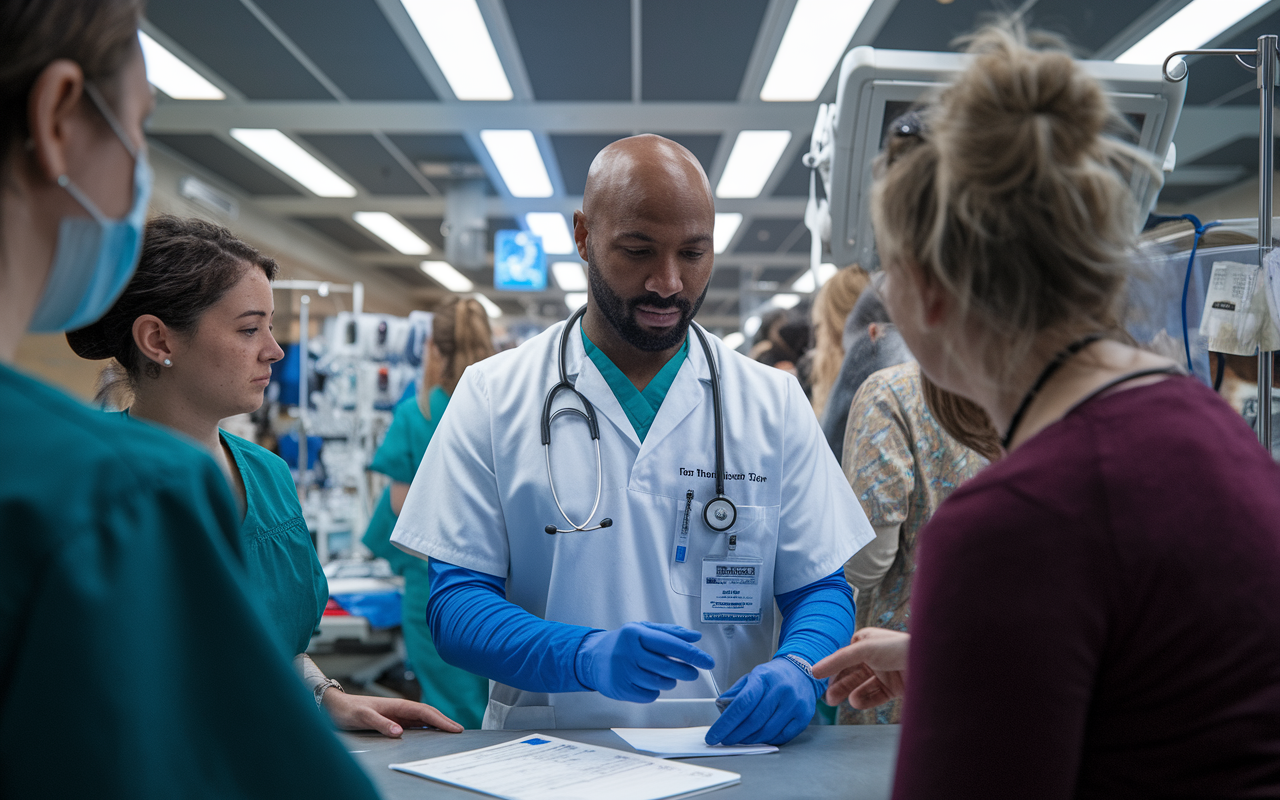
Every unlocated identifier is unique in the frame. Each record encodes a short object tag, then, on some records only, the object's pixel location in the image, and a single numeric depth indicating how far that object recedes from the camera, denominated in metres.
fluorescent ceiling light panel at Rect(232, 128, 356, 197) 6.61
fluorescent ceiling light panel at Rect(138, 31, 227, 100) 5.10
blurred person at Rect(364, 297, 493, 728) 3.18
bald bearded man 1.42
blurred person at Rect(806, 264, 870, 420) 2.61
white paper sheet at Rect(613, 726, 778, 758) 1.14
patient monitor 1.71
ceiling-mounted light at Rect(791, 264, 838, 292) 11.90
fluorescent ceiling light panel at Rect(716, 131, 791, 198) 6.48
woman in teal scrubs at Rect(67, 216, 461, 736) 1.50
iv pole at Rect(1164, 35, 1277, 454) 1.52
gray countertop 1.00
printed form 0.97
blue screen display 9.03
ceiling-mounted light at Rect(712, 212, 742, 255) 8.91
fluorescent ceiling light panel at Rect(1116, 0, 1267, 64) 4.32
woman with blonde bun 0.60
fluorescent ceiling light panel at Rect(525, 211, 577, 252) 9.05
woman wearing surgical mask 0.49
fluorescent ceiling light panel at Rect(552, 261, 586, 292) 11.63
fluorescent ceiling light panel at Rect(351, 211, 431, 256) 9.28
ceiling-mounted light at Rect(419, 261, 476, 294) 12.05
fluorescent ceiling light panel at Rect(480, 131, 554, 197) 6.64
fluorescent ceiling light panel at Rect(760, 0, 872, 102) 4.46
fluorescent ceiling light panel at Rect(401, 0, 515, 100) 4.54
